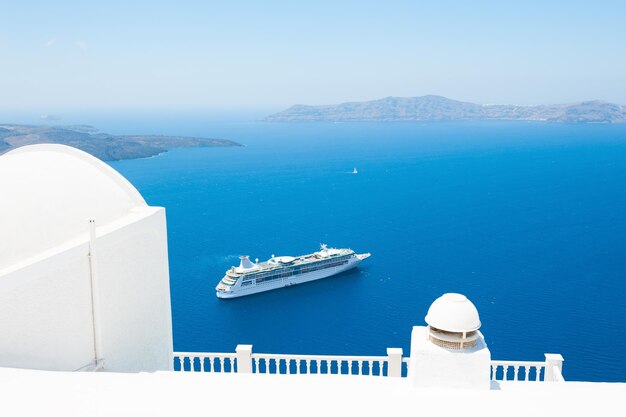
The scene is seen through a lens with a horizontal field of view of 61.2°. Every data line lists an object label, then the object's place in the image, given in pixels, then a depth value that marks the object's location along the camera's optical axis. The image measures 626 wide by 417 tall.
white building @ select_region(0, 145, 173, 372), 7.22
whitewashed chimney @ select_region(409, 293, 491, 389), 6.66
